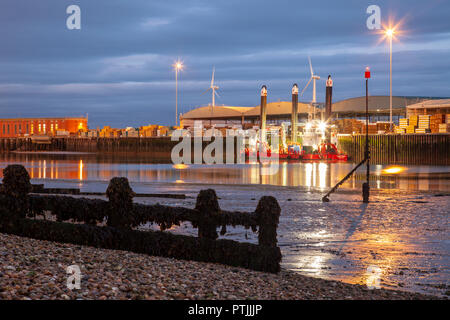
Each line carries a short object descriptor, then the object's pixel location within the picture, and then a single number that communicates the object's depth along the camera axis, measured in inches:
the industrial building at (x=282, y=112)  4347.9
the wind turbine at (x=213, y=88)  5339.6
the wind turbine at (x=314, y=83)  3751.0
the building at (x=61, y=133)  7116.1
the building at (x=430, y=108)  3203.7
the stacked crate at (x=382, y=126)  3435.0
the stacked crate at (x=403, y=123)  3053.4
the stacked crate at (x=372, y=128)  3316.9
